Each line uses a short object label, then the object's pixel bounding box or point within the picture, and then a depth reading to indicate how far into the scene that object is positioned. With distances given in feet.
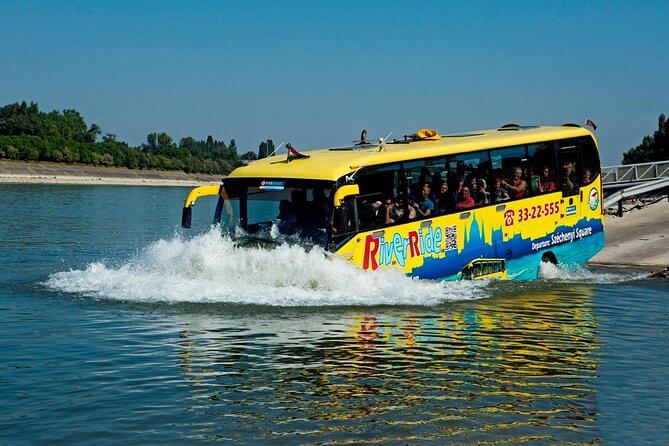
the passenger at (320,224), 58.03
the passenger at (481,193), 66.08
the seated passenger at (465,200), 64.95
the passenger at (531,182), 69.51
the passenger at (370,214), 59.21
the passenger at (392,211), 60.44
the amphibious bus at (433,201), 58.95
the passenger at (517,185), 68.46
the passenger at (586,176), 74.21
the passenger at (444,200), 63.57
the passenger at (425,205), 62.23
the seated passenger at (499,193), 67.31
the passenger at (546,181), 70.59
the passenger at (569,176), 72.49
